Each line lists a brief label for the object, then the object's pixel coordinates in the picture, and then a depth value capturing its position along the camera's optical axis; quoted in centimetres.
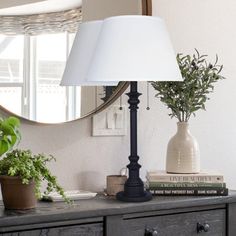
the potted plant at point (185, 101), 300
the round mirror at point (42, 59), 295
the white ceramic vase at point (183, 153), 300
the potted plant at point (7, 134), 263
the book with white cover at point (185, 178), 295
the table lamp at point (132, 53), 264
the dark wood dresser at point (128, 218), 256
